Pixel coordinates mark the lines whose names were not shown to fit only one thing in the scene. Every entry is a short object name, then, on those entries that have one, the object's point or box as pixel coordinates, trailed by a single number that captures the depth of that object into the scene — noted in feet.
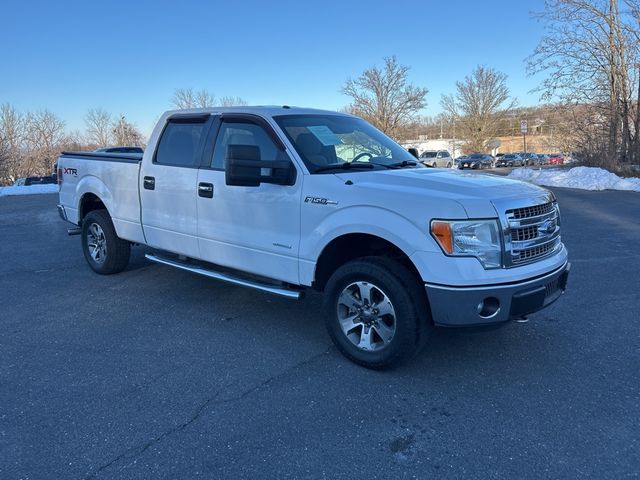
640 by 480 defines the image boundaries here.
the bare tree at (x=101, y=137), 228.02
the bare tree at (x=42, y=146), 196.54
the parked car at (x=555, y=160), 198.96
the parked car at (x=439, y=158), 138.51
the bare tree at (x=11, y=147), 150.85
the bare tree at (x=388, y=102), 174.60
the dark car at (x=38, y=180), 100.55
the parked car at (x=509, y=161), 190.70
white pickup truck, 10.73
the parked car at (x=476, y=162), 170.91
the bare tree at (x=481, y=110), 217.56
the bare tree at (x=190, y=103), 162.75
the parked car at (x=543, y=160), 195.89
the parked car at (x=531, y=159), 195.96
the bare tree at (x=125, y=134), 188.03
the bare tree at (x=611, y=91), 71.10
